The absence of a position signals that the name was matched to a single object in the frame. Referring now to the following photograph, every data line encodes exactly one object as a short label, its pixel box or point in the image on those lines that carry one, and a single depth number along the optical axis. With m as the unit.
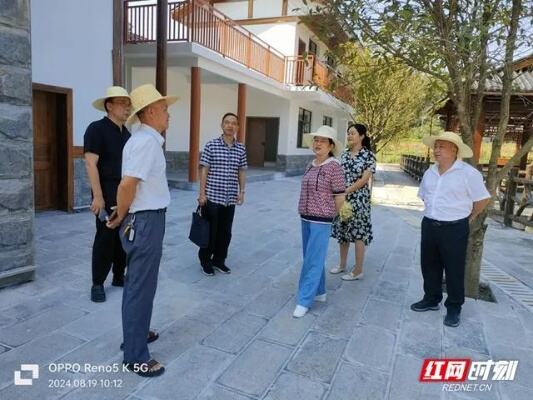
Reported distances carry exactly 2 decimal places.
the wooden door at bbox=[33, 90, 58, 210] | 6.34
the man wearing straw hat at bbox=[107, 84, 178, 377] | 2.17
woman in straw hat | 3.25
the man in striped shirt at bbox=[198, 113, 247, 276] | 4.09
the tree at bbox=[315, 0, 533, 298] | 3.45
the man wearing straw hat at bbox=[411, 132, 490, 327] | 3.17
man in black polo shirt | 3.19
